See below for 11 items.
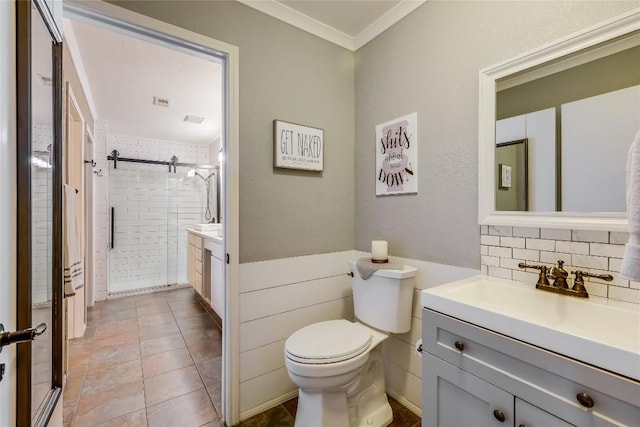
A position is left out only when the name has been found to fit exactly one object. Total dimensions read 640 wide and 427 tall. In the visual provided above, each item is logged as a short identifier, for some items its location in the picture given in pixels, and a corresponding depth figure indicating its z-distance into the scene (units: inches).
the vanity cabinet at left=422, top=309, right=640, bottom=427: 28.7
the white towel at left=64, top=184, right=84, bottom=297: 66.0
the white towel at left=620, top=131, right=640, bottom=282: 27.9
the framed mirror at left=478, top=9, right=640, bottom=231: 40.9
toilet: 52.2
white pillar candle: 68.5
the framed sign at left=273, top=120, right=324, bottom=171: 68.9
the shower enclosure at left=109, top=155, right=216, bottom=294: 161.3
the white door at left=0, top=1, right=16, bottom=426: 23.5
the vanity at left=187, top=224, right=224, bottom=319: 109.7
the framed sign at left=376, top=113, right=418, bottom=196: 66.2
